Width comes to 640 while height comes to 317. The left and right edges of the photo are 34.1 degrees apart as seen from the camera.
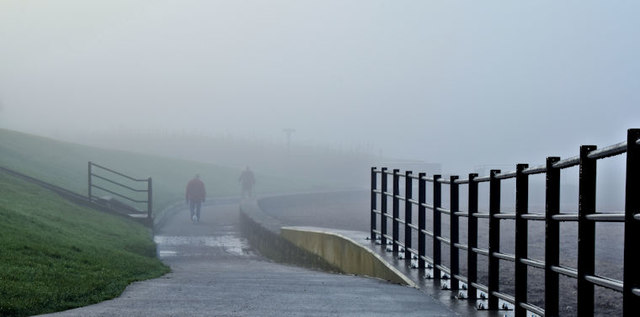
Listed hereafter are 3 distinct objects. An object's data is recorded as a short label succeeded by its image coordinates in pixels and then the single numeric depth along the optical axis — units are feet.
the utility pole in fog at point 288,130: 317.83
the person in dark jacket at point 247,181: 155.33
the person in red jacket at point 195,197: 109.60
